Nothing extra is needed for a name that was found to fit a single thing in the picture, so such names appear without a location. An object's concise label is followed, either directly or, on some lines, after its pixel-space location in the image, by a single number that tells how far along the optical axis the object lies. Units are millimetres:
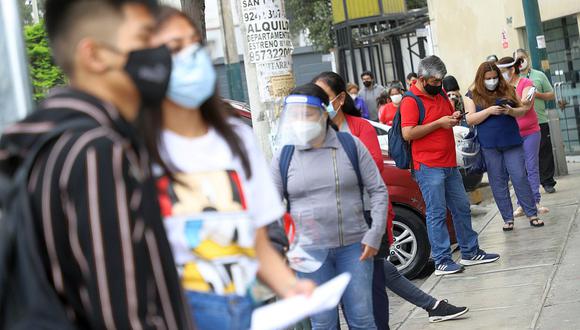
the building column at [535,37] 15906
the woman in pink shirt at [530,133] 12711
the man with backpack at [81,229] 2602
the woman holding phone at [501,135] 11539
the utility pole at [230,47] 21438
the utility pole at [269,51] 8031
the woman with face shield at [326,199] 6230
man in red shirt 9672
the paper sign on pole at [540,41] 15930
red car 10320
